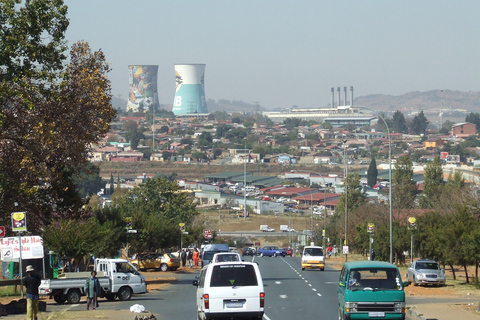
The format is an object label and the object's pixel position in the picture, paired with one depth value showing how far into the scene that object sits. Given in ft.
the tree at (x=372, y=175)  559.38
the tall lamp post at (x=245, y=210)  448.12
